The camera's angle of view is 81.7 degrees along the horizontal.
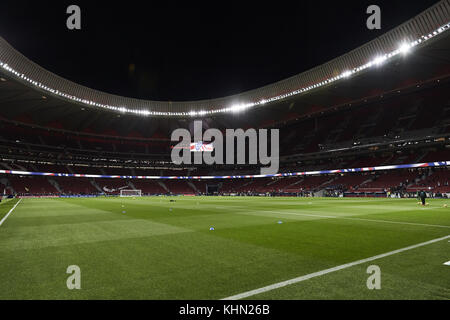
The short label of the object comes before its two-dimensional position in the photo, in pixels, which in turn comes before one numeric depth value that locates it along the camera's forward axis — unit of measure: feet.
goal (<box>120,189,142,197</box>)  198.04
